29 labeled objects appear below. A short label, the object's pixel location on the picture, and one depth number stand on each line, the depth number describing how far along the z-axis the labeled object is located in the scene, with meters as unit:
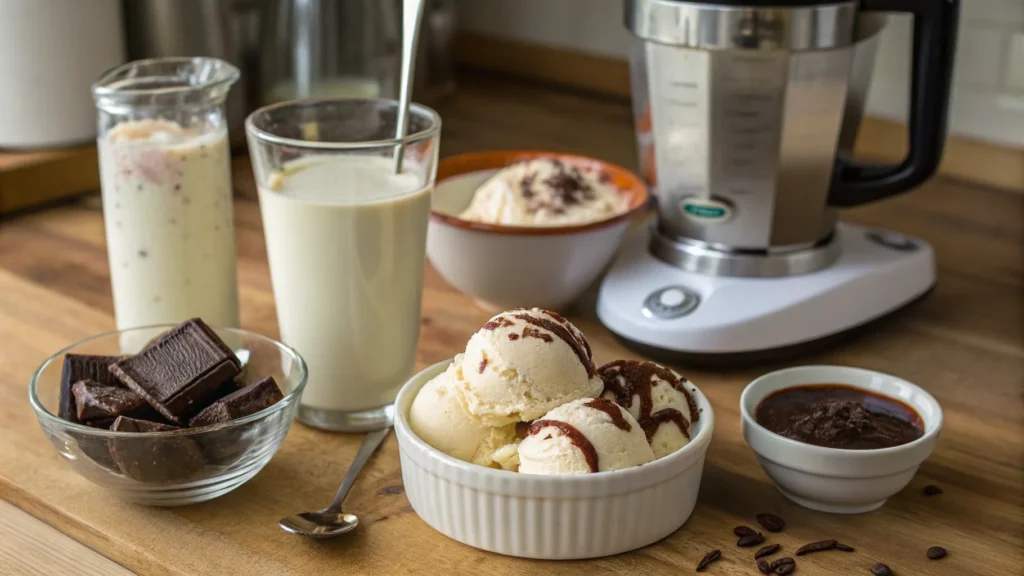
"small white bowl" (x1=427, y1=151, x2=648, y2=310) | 1.16
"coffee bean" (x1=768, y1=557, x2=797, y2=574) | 0.81
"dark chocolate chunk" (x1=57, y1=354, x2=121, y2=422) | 0.90
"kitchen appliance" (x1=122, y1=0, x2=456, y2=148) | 1.69
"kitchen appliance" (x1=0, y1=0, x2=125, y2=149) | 1.56
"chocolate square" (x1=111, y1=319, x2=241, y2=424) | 0.87
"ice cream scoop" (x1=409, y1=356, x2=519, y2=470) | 0.84
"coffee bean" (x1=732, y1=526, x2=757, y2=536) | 0.85
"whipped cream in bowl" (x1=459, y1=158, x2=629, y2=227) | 1.20
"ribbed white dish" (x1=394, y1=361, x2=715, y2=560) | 0.80
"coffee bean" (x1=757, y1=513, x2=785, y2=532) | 0.86
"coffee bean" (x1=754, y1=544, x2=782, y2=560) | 0.83
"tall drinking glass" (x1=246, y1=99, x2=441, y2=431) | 0.94
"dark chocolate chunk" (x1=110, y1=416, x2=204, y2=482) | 0.83
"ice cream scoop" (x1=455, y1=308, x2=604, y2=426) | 0.83
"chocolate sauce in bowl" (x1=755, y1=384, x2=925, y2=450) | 0.87
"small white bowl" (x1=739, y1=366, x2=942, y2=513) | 0.84
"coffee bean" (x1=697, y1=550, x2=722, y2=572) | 0.82
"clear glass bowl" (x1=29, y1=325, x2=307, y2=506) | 0.83
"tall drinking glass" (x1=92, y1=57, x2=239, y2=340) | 1.03
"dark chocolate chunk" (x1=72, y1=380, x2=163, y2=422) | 0.86
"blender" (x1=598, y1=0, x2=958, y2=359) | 1.09
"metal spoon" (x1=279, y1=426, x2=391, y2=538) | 0.85
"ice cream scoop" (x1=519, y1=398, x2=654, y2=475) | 0.79
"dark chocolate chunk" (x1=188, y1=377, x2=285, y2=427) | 0.86
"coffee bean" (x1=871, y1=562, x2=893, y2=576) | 0.81
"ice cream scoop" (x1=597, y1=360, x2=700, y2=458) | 0.85
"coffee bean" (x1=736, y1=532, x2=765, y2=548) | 0.84
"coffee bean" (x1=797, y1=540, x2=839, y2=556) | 0.83
